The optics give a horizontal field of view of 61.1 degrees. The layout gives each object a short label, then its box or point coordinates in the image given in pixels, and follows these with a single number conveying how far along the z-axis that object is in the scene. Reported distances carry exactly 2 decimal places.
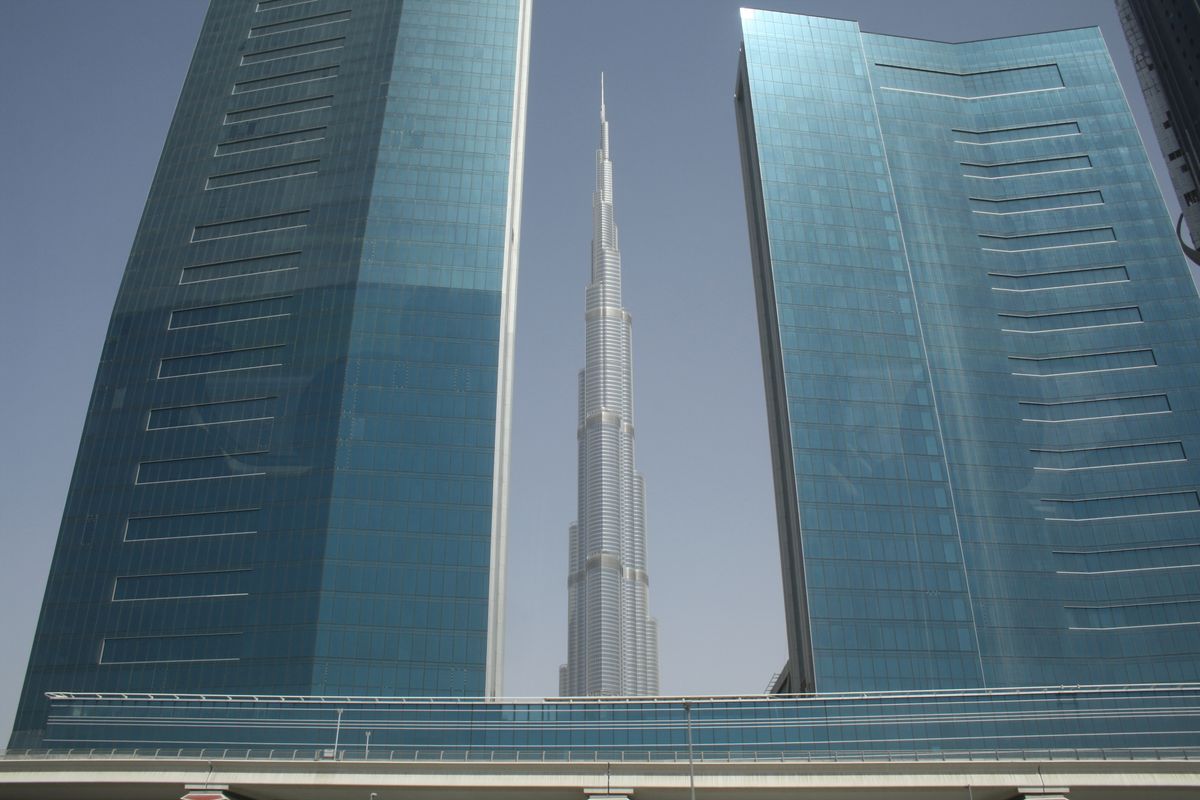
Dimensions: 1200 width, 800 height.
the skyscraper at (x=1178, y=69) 69.44
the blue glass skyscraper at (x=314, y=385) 106.69
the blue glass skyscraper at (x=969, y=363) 109.75
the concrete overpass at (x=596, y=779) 76.12
